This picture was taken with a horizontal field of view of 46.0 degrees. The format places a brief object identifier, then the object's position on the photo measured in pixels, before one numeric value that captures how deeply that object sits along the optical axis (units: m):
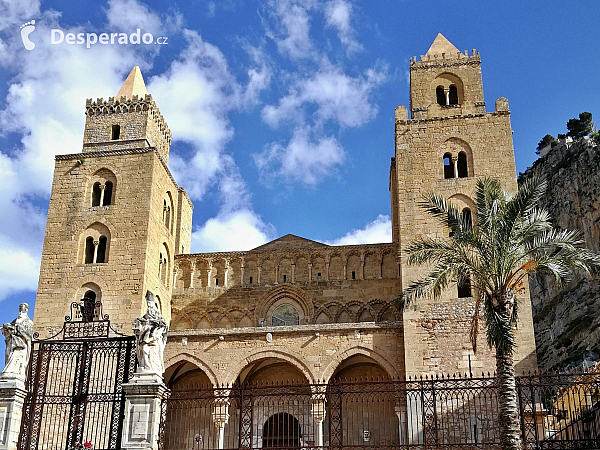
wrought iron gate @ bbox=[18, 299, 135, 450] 14.52
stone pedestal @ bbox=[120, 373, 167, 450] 13.48
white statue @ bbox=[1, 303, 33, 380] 14.94
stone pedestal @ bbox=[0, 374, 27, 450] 14.31
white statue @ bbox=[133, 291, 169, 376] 14.16
